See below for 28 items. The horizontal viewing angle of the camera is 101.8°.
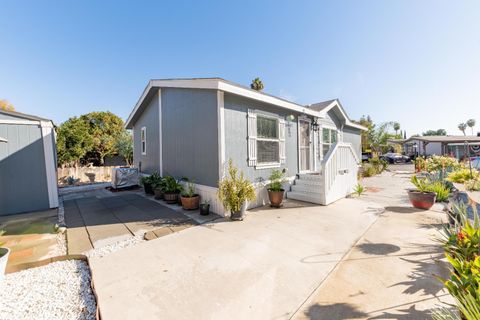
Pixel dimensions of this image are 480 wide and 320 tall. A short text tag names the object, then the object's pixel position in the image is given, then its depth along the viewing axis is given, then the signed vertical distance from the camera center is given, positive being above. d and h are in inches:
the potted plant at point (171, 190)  249.2 -39.6
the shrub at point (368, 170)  498.6 -40.8
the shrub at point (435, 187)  216.5 -39.6
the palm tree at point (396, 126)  1981.3 +286.6
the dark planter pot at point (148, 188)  299.7 -44.0
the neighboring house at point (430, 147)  775.1 +35.2
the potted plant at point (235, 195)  181.6 -34.8
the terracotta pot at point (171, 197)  249.0 -48.2
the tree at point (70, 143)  533.3 +52.7
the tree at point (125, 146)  717.9 +52.9
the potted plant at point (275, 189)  221.9 -38.1
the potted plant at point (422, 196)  202.7 -45.3
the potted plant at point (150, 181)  290.7 -32.9
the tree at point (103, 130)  751.7 +136.9
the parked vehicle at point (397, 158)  1003.1 -22.1
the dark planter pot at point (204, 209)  201.2 -52.2
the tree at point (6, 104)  784.1 +241.6
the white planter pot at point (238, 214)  182.7 -53.3
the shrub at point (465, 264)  51.9 -39.0
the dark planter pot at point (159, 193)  265.3 -47.2
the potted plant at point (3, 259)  95.3 -47.1
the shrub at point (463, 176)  189.9 -23.2
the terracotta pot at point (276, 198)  221.3 -46.8
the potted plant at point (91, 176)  463.5 -35.2
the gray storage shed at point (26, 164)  215.0 -2.1
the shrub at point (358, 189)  261.5 -48.0
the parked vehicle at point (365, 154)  873.6 +0.9
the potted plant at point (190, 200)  217.9 -45.9
